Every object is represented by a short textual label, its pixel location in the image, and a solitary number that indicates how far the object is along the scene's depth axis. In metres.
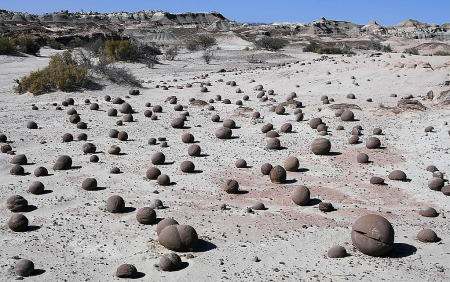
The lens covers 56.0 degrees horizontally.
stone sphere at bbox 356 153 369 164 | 8.39
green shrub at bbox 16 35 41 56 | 29.83
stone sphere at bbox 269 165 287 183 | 7.33
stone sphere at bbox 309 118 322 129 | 11.08
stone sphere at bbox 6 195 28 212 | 5.93
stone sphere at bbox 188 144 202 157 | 9.03
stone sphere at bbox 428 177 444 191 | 6.91
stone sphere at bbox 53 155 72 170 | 7.87
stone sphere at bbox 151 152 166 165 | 8.45
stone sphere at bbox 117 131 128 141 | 10.28
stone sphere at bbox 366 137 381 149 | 9.26
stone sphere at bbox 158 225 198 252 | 4.75
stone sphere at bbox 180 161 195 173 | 7.91
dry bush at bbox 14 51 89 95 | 15.56
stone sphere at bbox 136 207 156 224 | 5.53
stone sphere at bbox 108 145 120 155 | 9.05
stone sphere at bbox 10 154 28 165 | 8.07
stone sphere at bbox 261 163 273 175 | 7.81
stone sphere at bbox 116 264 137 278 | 4.24
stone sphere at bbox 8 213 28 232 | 5.24
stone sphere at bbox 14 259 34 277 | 4.27
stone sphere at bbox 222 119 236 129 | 11.46
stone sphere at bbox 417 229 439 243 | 5.09
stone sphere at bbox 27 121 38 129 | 11.03
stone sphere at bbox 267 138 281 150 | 9.52
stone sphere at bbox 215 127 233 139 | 10.51
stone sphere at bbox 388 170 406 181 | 7.44
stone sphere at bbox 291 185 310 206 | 6.28
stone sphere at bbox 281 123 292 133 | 10.91
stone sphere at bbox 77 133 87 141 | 10.15
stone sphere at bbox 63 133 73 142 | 9.98
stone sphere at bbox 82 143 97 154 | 9.05
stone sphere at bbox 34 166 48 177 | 7.45
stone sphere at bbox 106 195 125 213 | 5.92
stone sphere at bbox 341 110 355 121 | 11.74
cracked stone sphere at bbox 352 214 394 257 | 4.68
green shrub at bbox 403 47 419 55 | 32.69
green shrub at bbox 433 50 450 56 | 29.17
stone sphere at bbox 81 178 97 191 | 6.81
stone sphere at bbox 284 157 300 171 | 7.95
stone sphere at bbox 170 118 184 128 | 11.62
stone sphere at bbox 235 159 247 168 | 8.28
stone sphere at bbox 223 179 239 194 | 6.83
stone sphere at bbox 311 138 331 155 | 8.90
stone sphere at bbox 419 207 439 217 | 5.92
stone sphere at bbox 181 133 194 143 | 10.14
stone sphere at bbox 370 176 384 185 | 7.27
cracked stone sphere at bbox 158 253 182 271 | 4.36
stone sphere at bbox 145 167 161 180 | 7.42
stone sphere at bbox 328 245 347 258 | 4.71
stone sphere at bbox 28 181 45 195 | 6.58
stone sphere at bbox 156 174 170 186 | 7.16
